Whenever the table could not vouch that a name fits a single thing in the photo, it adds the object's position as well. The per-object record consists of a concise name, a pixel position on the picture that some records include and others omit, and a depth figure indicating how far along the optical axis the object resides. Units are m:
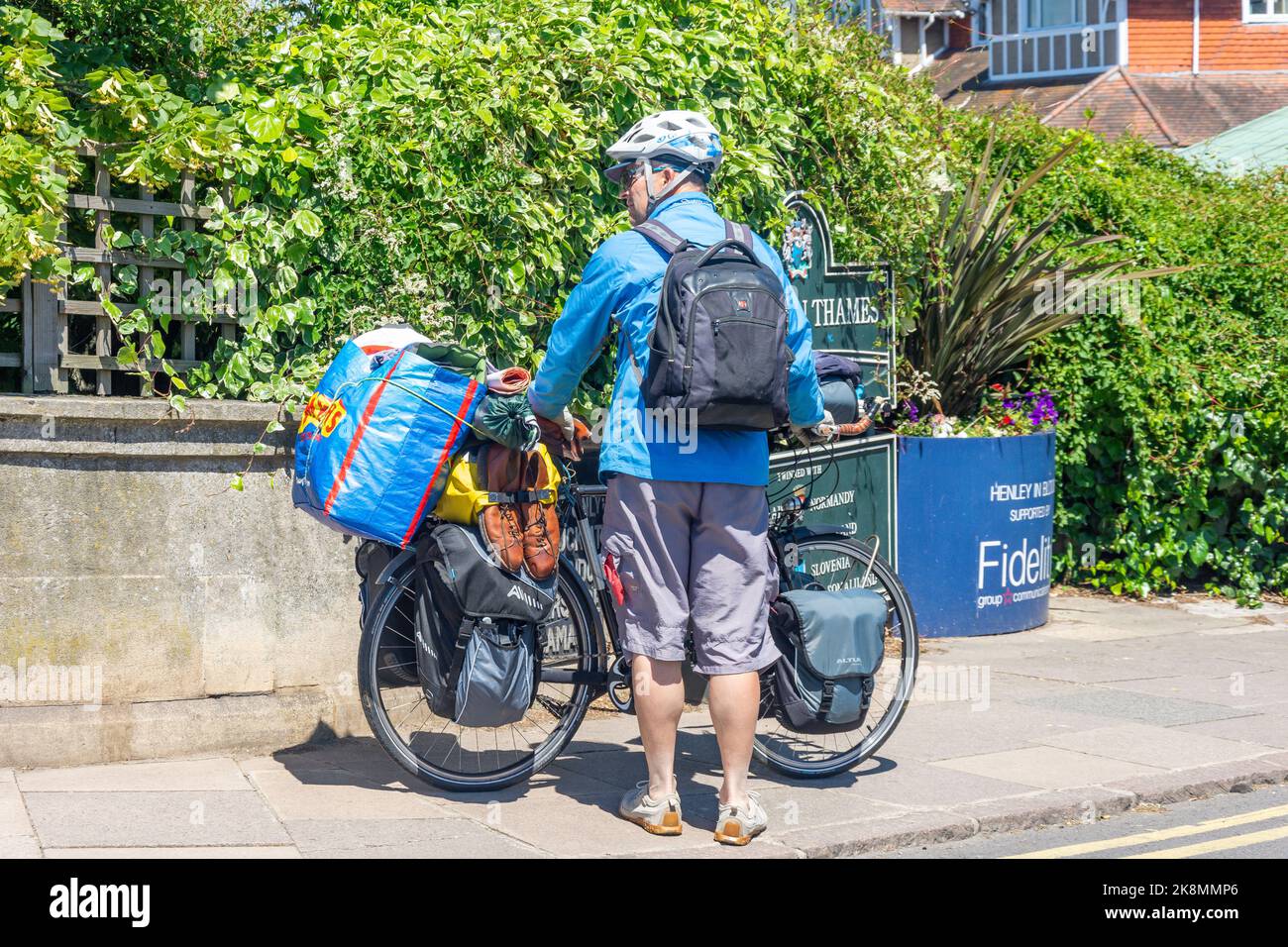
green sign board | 7.52
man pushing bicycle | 4.50
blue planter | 8.12
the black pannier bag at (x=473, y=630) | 4.90
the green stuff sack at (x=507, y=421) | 4.94
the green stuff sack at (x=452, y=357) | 5.00
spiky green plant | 8.48
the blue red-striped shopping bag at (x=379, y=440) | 4.78
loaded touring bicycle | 5.05
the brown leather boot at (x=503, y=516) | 5.03
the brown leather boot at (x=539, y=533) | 5.09
